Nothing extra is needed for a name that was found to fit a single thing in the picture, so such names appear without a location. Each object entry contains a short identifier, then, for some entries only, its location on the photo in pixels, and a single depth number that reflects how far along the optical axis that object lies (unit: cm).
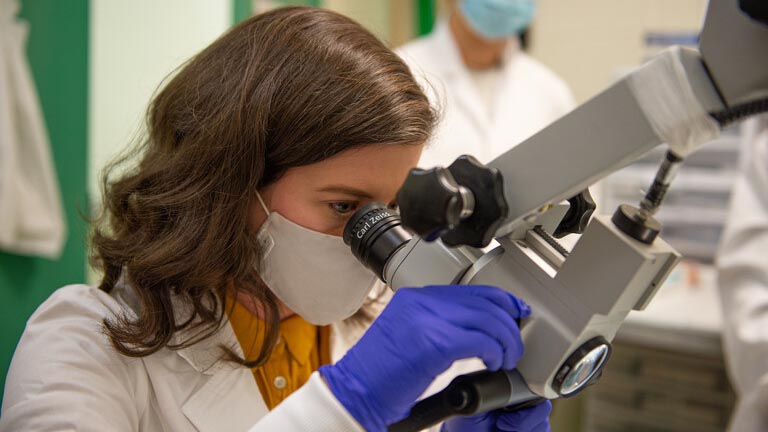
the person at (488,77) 206
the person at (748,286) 144
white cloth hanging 165
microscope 48
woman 80
